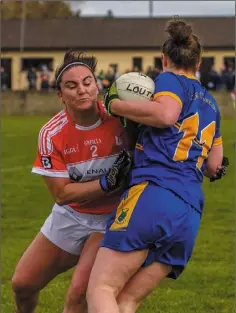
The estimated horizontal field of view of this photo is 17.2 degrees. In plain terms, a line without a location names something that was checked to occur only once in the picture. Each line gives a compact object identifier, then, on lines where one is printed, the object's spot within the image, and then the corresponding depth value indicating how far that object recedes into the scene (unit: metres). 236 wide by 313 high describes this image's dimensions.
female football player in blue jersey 4.38
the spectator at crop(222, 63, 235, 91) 41.88
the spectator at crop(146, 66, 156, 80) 39.59
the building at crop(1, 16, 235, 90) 61.75
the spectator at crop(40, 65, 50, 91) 45.50
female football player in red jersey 4.93
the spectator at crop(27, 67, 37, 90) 46.99
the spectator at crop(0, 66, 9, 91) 51.37
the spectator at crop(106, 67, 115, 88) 43.17
